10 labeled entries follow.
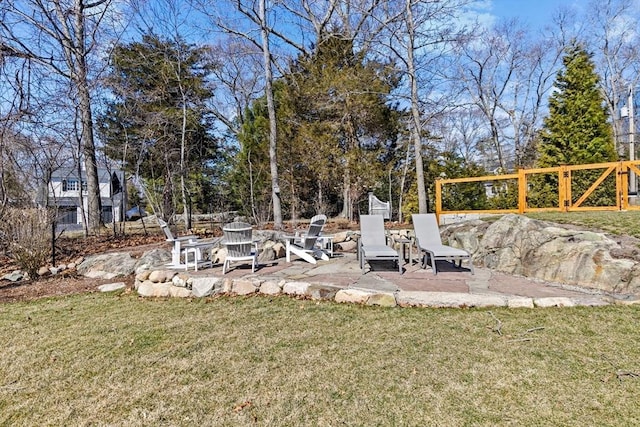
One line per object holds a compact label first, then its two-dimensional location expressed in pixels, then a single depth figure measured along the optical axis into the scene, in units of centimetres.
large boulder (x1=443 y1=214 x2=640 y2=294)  459
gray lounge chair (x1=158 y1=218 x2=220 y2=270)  611
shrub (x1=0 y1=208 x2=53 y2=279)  675
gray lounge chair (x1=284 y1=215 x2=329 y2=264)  666
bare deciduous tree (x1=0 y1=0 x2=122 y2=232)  812
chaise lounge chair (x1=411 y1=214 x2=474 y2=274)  557
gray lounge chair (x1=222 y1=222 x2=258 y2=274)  566
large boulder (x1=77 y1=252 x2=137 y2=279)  694
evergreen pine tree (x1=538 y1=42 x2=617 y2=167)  1220
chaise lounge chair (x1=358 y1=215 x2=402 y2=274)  602
